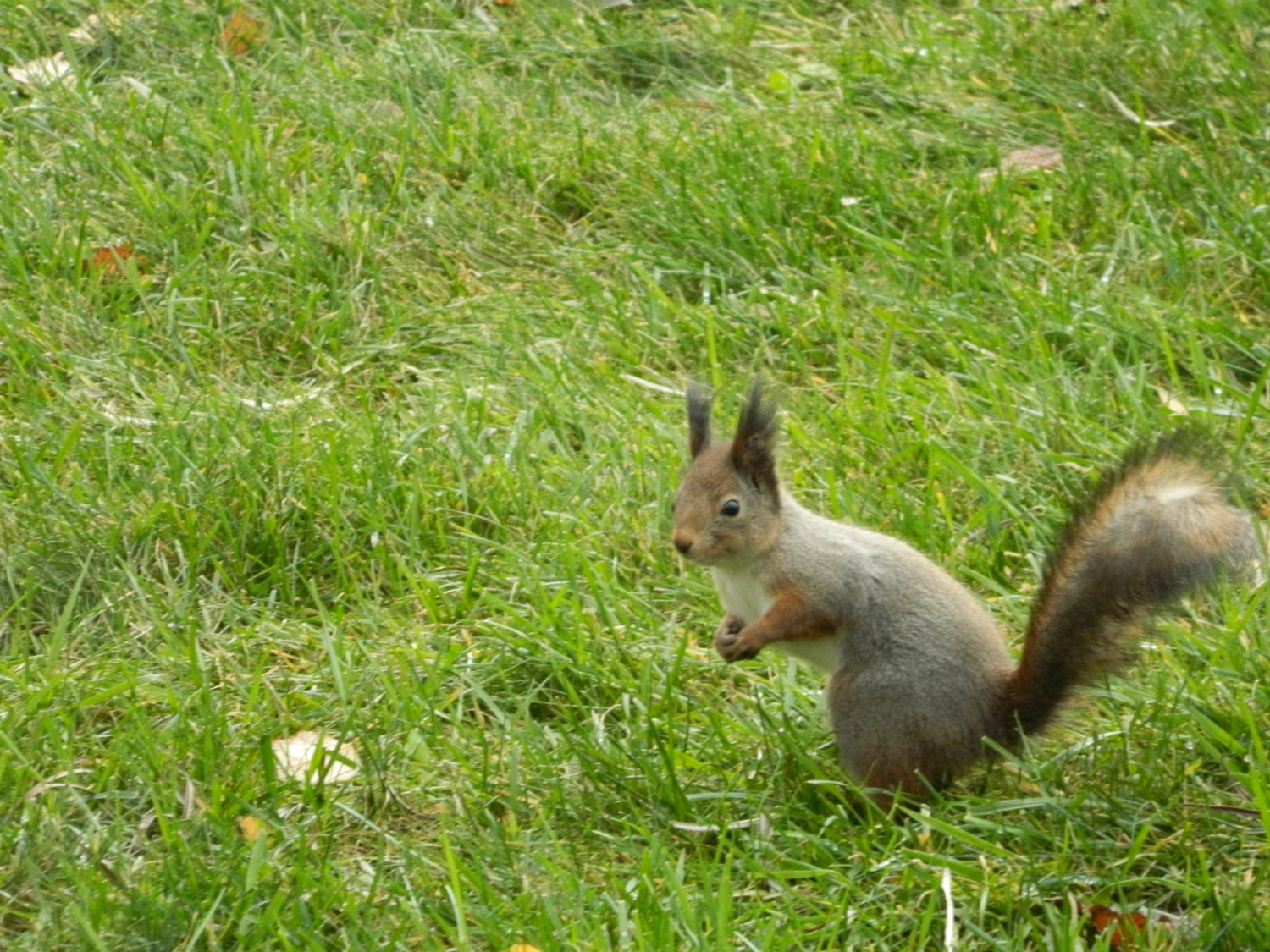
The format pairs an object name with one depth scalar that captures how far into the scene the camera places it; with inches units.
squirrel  153.5
